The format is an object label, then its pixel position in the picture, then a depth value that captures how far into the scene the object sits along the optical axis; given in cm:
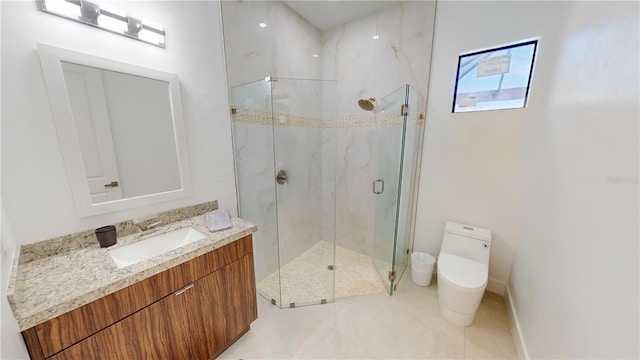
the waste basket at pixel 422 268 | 216
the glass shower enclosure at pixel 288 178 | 199
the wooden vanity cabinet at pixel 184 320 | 87
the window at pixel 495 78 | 179
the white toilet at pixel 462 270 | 164
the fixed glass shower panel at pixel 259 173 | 192
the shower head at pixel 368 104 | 229
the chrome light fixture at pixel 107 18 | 106
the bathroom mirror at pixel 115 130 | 111
